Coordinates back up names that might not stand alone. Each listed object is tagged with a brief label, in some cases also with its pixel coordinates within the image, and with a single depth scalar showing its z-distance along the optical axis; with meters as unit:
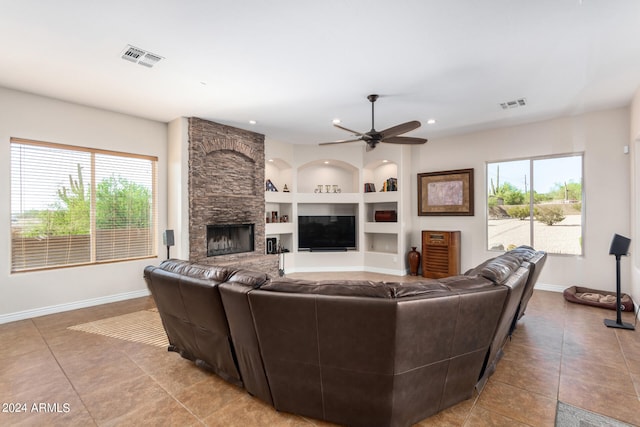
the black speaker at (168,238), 4.61
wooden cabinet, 5.93
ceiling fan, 3.56
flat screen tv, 7.02
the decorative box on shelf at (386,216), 6.73
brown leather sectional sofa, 1.69
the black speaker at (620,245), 3.52
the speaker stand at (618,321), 3.48
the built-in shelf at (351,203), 6.60
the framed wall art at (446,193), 6.01
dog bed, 4.06
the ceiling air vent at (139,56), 2.94
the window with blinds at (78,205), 3.98
